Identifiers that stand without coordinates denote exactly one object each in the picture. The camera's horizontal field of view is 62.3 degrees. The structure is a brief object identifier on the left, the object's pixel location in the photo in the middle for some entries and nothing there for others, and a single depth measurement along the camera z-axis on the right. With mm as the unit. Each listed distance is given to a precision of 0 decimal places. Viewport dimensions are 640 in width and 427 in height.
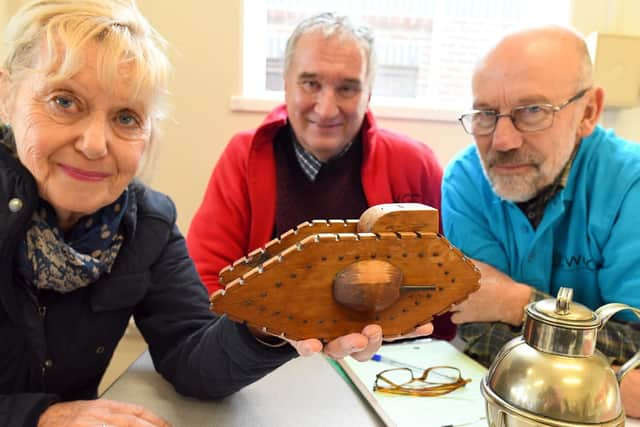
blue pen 1055
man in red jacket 1597
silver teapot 525
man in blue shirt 1137
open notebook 845
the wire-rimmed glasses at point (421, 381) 934
